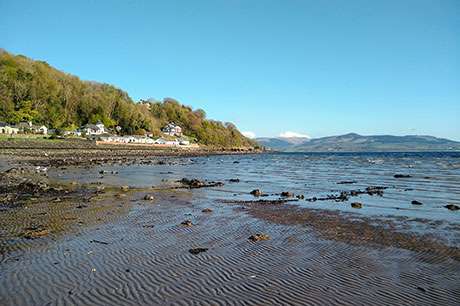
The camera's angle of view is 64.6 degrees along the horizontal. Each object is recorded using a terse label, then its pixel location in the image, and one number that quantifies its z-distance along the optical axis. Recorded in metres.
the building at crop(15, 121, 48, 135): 99.50
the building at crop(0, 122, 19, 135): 92.44
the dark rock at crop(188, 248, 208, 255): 11.00
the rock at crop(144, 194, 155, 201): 21.28
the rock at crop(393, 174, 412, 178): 39.25
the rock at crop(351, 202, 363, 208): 19.78
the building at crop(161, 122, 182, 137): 192.38
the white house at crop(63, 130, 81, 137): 113.28
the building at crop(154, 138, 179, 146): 149.77
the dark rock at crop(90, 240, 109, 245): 11.80
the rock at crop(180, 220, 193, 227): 14.83
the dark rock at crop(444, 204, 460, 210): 18.91
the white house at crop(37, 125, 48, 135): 104.03
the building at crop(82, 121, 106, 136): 121.75
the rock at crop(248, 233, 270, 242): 12.66
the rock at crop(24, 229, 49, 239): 12.21
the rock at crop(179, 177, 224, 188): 29.23
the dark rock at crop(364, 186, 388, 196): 25.39
